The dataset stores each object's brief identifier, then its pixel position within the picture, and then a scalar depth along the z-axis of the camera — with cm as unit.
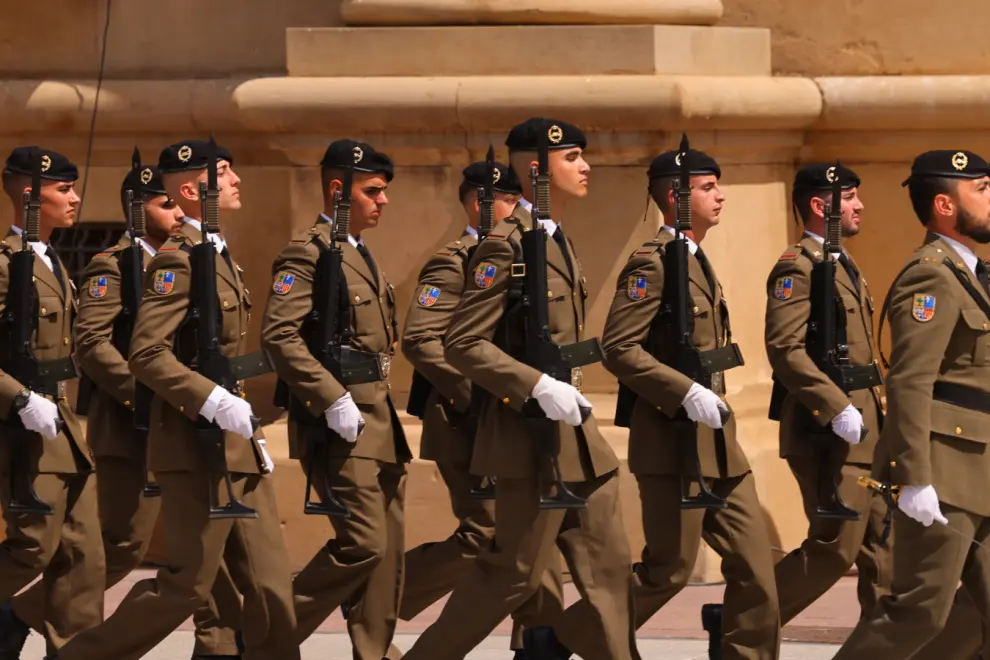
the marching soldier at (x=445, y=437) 1905
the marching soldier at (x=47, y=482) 1825
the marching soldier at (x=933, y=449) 1503
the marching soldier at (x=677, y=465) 1720
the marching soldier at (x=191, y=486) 1658
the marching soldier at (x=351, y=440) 1777
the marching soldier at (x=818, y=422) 1828
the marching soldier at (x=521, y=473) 1623
